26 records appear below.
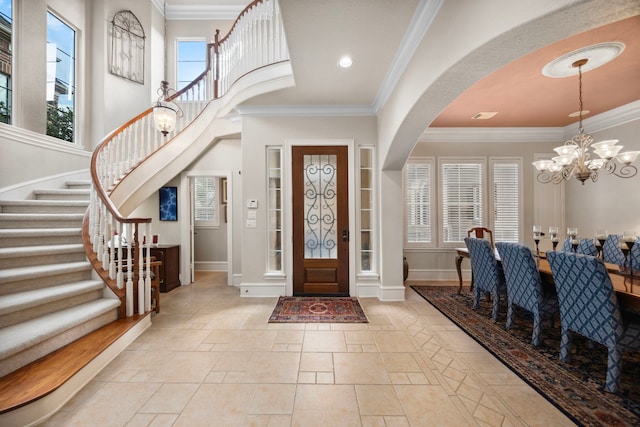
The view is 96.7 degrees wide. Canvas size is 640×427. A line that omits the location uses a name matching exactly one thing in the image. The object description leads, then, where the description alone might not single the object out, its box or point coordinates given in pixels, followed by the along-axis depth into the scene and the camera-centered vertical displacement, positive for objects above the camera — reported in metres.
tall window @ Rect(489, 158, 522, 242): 5.32 +0.31
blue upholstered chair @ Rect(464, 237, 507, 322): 3.30 -0.70
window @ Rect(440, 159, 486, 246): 5.33 +0.31
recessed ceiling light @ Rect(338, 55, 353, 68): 2.94 +1.62
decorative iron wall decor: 5.32 +3.27
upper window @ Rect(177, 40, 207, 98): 6.37 +3.52
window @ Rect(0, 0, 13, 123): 3.93 +2.23
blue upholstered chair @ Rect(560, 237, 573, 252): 3.28 -0.38
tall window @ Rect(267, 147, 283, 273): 4.40 +0.10
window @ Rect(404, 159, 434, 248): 5.35 +0.17
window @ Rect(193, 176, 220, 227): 6.49 +0.32
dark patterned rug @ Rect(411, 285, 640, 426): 1.81 -1.24
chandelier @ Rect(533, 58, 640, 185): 3.16 +0.68
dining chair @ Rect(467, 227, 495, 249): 4.90 -0.30
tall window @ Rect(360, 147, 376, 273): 4.41 +0.05
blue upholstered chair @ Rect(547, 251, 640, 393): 1.94 -0.68
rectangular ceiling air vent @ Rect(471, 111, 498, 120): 4.43 +1.60
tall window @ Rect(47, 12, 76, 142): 4.54 +2.29
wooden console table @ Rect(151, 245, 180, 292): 4.64 -0.83
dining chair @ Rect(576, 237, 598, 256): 3.23 -0.39
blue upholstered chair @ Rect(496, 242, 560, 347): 2.63 -0.70
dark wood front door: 4.32 -0.07
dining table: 1.94 -0.54
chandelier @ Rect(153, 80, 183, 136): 3.62 +1.31
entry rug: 3.38 -1.23
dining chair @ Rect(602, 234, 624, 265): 3.27 -0.44
